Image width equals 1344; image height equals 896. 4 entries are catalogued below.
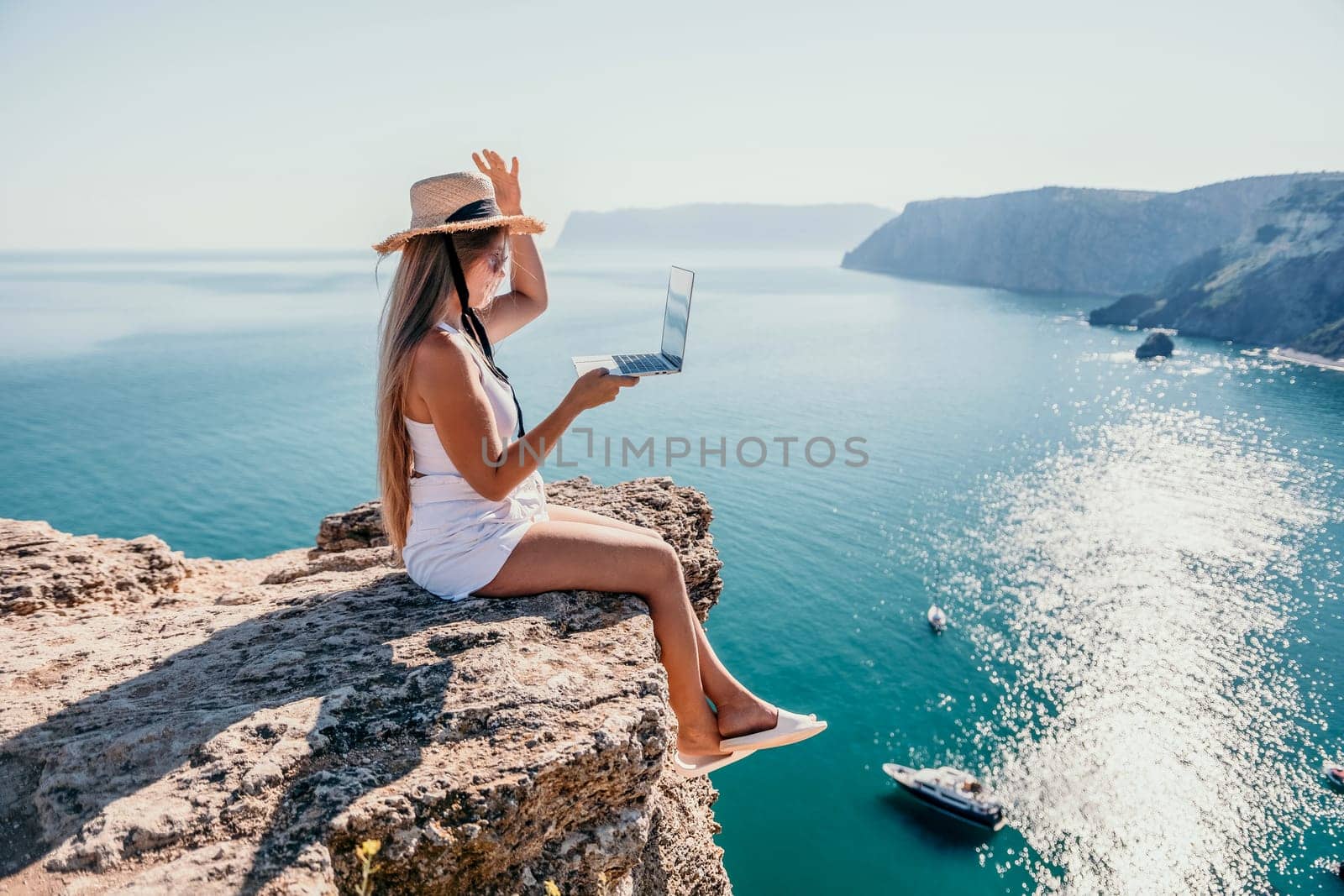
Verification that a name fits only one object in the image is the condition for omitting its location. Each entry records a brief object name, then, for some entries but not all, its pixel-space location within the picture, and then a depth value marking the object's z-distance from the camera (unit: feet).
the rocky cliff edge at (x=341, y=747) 9.04
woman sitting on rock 12.33
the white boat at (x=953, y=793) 71.72
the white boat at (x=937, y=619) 100.17
